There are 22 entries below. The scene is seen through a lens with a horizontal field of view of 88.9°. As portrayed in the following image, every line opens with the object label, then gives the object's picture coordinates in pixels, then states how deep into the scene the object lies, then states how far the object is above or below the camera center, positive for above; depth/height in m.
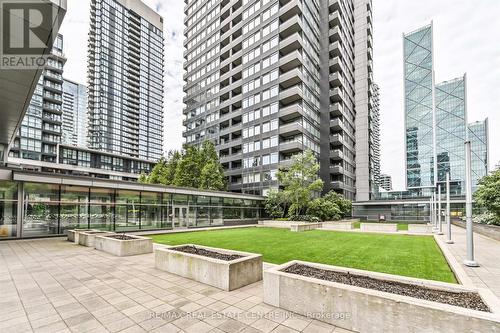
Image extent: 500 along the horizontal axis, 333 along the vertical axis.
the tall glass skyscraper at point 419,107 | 116.50 +33.22
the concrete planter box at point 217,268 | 6.89 -2.70
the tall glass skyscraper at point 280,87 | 44.19 +18.84
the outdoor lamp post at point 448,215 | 16.14 -2.50
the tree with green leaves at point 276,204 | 37.16 -4.10
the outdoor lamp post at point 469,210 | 9.55 -1.24
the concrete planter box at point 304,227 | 23.84 -4.94
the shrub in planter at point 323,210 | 36.78 -4.80
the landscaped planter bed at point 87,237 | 13.73 -3.41
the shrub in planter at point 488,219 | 22.22 -3.91
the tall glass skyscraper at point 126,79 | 110.38 +46.00
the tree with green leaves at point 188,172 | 43.28 +0.81
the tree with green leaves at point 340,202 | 42.44 -4.20
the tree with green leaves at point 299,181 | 35.00 -0.59
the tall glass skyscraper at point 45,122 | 63.28 +14.33
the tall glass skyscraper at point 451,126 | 112.00 +23.12
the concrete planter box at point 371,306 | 3.73 -2.22
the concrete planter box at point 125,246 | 11.57 -3.28
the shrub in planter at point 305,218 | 34.03 -5.55
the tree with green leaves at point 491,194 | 20.52 -1.37
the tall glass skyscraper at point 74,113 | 143.00 +39.60
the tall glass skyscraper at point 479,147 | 112.94 +14.57
